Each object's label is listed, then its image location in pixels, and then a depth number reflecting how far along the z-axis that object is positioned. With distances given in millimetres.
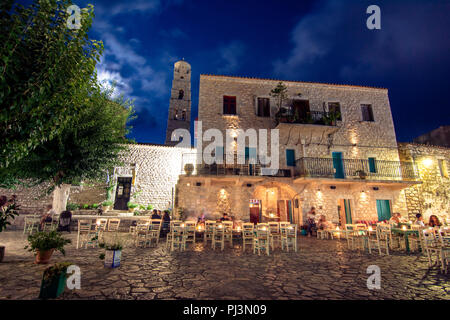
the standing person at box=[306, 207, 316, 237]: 11383
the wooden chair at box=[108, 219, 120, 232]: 10678
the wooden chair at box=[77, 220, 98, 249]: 6609
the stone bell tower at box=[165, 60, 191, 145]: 26547
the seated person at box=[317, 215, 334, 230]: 11016
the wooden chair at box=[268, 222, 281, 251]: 7465
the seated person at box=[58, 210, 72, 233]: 9228
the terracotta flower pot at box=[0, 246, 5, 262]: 4826
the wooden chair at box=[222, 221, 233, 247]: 7957
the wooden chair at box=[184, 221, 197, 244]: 6934
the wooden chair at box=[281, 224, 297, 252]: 7003
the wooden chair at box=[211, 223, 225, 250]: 7136
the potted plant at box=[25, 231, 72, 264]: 4730
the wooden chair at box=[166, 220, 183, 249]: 7120
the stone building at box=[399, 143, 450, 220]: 13000
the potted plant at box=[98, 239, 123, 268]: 4570
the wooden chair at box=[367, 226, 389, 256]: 6741
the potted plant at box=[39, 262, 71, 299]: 2898
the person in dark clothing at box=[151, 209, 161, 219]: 8849
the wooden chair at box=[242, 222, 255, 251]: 7145
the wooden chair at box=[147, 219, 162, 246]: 7521
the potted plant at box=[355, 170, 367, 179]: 12203
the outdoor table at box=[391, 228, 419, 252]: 7313
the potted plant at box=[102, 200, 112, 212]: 13948
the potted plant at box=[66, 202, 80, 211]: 13294
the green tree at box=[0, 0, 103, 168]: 2930
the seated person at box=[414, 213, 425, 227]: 7916
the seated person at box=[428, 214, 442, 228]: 8625
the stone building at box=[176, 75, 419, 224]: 12117
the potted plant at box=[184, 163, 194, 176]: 11766
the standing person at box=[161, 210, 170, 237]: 9184
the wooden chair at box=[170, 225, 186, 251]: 6736
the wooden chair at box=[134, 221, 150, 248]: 7215
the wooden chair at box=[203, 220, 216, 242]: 8045
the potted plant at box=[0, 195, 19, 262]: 3725
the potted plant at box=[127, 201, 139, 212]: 14538
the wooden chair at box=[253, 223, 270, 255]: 6345
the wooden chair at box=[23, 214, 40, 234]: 9000
